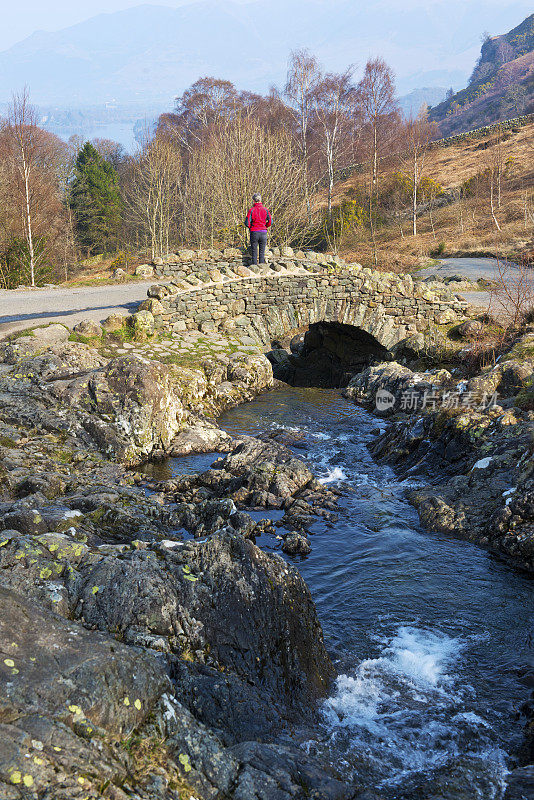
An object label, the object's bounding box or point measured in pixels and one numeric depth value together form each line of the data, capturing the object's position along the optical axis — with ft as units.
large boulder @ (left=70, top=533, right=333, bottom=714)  14.80
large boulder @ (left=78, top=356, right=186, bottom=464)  37.52
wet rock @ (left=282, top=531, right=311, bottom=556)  27.37
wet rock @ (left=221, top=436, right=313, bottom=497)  32.94
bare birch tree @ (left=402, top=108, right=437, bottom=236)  129.80
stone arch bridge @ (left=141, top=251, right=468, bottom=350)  56.54
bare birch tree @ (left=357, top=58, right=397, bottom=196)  145.69
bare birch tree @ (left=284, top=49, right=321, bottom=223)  142.51
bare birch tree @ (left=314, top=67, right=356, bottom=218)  143.89
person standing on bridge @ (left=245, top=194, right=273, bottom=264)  55.06
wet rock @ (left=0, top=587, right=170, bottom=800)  9.09
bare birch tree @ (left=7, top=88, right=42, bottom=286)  82.84
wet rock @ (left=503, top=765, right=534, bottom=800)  14.06
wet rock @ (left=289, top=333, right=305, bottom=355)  71.51
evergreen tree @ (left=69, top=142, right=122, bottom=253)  143.54
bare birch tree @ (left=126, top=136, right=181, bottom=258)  118.62
